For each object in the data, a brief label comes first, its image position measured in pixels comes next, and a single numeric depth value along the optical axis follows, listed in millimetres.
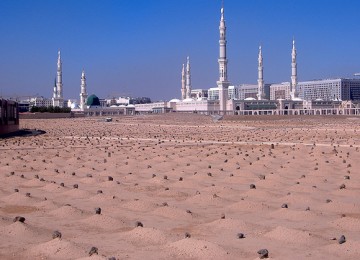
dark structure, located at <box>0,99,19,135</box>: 24778
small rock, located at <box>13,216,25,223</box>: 5848
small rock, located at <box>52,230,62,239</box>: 5172
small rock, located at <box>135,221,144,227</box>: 5645
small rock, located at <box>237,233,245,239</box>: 5226
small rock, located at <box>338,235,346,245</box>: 4882
